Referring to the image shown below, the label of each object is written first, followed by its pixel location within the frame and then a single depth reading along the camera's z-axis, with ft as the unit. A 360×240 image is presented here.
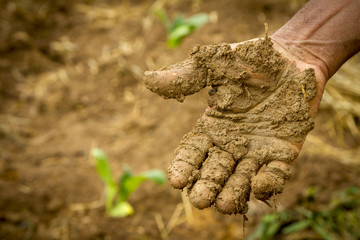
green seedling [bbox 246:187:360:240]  6.55
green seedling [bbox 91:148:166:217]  6.88
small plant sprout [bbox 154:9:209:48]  9.34
